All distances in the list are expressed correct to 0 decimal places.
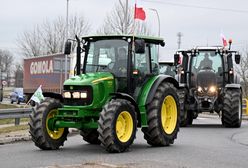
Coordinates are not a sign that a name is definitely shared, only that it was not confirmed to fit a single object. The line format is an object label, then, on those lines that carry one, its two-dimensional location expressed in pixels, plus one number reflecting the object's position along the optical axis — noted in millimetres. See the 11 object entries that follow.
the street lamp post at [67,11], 45425
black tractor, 18875
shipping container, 38094
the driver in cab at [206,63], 20219
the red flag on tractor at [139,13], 14200
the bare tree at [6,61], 119500
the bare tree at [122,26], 38469
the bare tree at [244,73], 45281
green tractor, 11281
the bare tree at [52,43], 51375
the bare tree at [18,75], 103662
